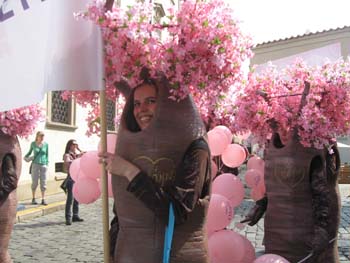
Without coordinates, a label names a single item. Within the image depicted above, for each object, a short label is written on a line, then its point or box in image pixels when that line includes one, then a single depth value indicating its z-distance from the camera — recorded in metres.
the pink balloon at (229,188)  4.58
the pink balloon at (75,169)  3.98
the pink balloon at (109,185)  3.28
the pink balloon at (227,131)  4.91
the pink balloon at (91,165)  3.52
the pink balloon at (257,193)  4.84
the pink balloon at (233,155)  5.43
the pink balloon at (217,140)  4.84
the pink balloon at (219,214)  3.75
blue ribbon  2.45
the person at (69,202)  8.73
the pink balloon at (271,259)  3.48
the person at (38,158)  10.19
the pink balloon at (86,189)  3.62
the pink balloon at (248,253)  3.87
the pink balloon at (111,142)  3.27
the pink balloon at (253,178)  4.84
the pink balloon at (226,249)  3.78
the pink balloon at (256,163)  5.09
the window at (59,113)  12.16
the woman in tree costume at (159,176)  2.46
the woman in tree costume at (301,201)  3.78
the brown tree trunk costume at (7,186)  4.00
